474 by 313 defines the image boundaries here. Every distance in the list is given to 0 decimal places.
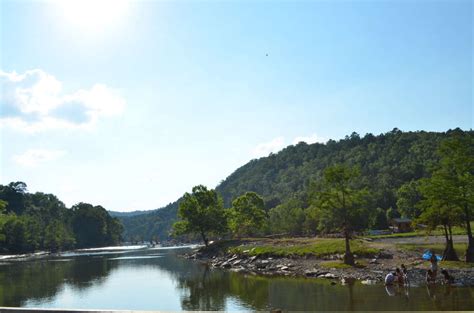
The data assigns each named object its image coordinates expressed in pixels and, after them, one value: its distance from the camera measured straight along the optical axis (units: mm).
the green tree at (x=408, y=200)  112650
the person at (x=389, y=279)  34656
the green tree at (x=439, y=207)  42438
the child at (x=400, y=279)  34556
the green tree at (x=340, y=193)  50250
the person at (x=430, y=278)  34688
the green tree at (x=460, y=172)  41656
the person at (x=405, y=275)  34844
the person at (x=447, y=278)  33562
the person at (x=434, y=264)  35719
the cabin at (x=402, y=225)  99944
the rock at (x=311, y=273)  45331
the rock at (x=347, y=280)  38019
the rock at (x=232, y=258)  70525
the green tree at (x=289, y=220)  120125
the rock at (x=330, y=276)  42088
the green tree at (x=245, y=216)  103188
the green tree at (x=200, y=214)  100438
